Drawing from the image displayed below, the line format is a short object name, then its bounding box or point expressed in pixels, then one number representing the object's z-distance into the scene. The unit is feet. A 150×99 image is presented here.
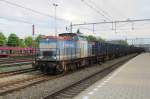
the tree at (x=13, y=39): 435.37
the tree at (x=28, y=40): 519.40
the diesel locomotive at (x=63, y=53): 72.74
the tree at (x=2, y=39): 425.94
